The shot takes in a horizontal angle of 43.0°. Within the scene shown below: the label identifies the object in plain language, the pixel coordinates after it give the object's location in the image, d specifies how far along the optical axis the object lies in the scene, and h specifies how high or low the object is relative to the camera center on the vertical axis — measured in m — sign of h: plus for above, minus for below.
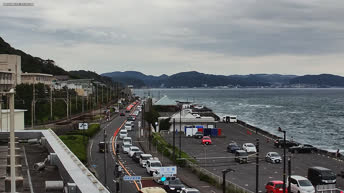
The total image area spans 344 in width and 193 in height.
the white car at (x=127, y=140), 47.44 -5.89
